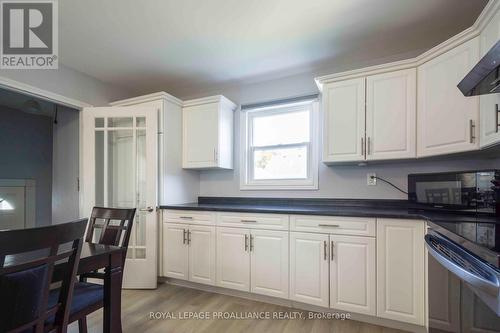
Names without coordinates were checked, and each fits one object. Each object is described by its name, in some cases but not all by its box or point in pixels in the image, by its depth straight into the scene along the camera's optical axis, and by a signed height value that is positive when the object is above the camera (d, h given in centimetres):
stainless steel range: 87 -44
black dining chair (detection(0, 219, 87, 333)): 84 -44
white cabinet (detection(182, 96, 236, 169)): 292 +39
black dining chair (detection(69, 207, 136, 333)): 129 -59
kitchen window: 281 +23
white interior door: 269 -7
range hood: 112 +47
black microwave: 153 -18
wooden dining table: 130 -61
